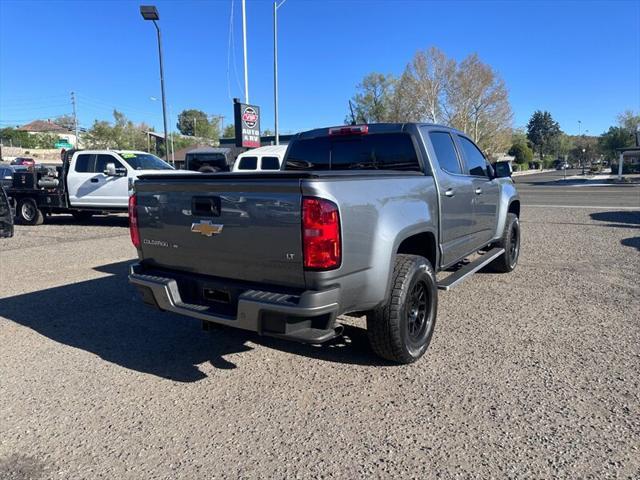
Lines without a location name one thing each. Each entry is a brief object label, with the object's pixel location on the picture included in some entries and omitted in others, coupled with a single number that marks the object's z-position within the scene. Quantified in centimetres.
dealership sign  2233
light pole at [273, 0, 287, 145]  2389
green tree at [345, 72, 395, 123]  6047
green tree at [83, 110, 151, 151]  6650
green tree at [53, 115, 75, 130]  9861
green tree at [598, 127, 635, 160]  7156
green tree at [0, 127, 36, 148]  9200
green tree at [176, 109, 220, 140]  9581
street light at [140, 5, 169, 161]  1964
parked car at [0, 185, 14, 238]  1066
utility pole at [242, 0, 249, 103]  2302
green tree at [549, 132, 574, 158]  11544
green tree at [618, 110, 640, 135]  7394
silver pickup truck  295
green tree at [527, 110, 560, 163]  13100
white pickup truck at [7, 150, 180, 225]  1252
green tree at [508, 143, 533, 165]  8956
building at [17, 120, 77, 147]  11550
